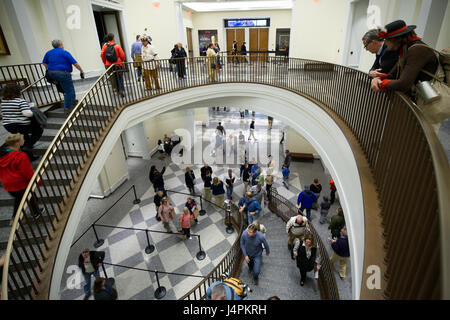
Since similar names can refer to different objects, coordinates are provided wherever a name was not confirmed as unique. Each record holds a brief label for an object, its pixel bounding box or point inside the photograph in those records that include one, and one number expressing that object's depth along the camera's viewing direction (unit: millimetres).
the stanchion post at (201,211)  9331
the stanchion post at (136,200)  10222
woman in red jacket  3264
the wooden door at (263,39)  18312
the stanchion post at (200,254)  7254
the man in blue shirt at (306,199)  7652
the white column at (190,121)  16984
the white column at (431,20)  4777
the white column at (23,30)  6871
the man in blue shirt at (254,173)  9695
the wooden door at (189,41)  17625
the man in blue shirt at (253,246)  5201
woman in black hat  2219
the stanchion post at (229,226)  8316
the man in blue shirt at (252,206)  7242
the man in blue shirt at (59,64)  5250
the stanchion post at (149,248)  7582
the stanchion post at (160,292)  6053
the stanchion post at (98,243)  7855
